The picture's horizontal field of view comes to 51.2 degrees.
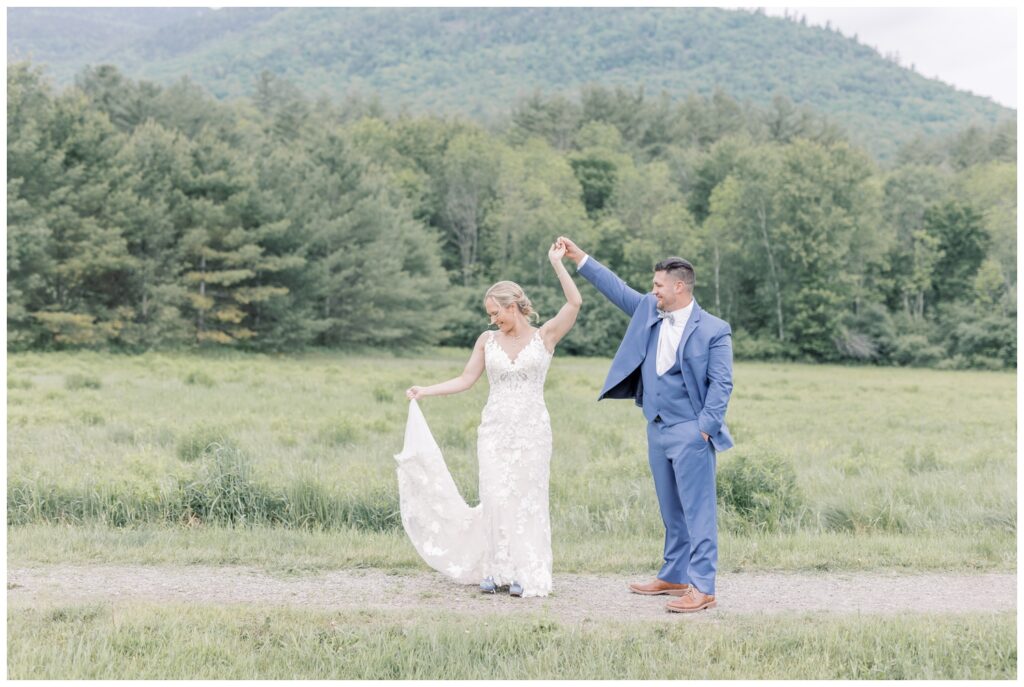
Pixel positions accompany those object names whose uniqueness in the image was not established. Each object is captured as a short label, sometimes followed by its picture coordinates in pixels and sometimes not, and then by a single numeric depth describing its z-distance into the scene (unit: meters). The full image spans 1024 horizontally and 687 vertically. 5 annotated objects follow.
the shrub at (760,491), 10.64
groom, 7.35
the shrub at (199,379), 27.05
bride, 7.95
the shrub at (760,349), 61.69
